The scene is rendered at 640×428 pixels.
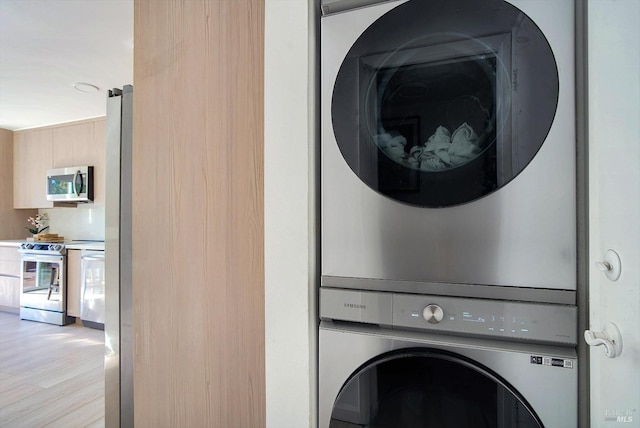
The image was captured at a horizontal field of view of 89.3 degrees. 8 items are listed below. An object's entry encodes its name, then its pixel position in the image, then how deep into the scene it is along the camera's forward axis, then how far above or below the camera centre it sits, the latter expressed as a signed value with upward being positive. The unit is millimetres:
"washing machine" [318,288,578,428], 626 -314
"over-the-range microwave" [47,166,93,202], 4160 +392
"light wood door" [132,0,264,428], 950 -1
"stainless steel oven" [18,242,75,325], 3902 -868
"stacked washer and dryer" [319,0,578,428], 633 -2
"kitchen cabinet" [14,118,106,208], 4219 +832
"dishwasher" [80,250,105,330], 3613 -829
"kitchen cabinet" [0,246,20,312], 4316 -865
